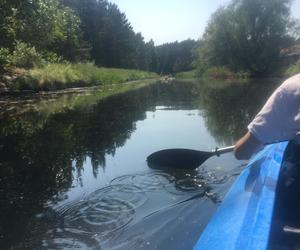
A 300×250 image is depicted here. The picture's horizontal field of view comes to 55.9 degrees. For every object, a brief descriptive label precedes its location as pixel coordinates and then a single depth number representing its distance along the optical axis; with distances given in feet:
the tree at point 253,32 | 98.40
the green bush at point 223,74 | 103.68
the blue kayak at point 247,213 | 5.02
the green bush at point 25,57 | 51.80
